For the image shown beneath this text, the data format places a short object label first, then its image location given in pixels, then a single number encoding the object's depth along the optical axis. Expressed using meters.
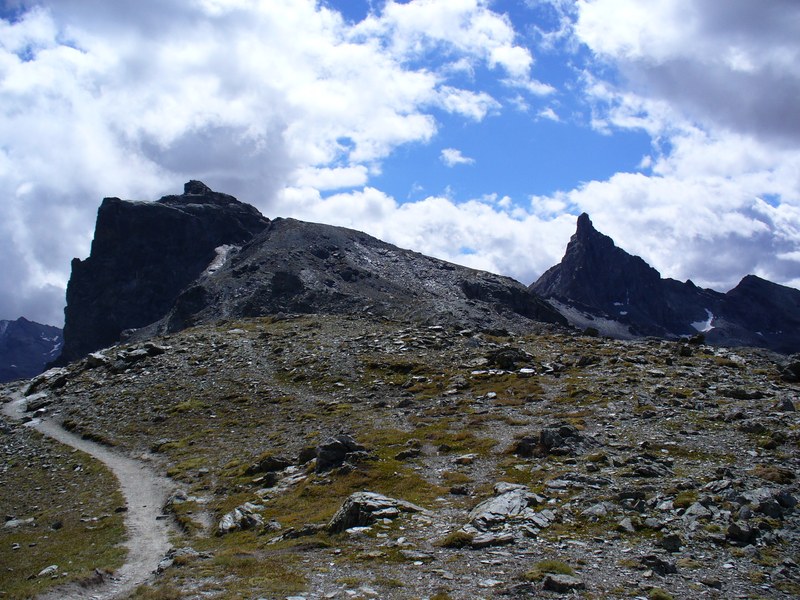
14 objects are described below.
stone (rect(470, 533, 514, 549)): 22.59
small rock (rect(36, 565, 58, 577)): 26.89
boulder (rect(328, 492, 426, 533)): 26.60
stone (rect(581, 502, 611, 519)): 24.28
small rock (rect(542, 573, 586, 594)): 18.14
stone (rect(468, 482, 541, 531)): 24.61
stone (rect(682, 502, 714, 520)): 22.84
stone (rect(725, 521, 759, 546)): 21.12
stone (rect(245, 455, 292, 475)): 41.38
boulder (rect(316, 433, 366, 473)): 38.28
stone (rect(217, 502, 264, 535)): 30.58
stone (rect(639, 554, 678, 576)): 19.28
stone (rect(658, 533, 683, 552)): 20.89
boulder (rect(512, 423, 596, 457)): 34.28
